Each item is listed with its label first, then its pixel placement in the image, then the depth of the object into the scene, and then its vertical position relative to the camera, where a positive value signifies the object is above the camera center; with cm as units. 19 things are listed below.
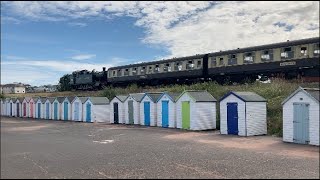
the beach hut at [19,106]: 3352 -194
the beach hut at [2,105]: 3835 -203
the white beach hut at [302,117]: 1117 -115
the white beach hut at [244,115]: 1376 -128
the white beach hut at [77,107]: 2482 -154
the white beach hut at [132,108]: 2009 -131
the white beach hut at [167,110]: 1751 -128
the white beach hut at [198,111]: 1597 -123
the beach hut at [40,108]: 2973 -191
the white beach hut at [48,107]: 2866 -176
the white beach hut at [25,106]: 3229 -186
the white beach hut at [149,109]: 1890 -130
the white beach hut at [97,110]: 2351 -170
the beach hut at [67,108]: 2620 -176
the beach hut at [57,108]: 2741 -177
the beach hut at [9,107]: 3598 -218
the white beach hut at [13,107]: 3484 -213
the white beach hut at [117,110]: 2132 -155
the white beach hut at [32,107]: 3117 -190
